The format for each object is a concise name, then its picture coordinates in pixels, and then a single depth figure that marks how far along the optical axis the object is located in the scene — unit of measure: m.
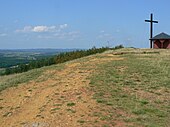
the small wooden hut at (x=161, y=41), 20.15
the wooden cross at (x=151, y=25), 20.80
